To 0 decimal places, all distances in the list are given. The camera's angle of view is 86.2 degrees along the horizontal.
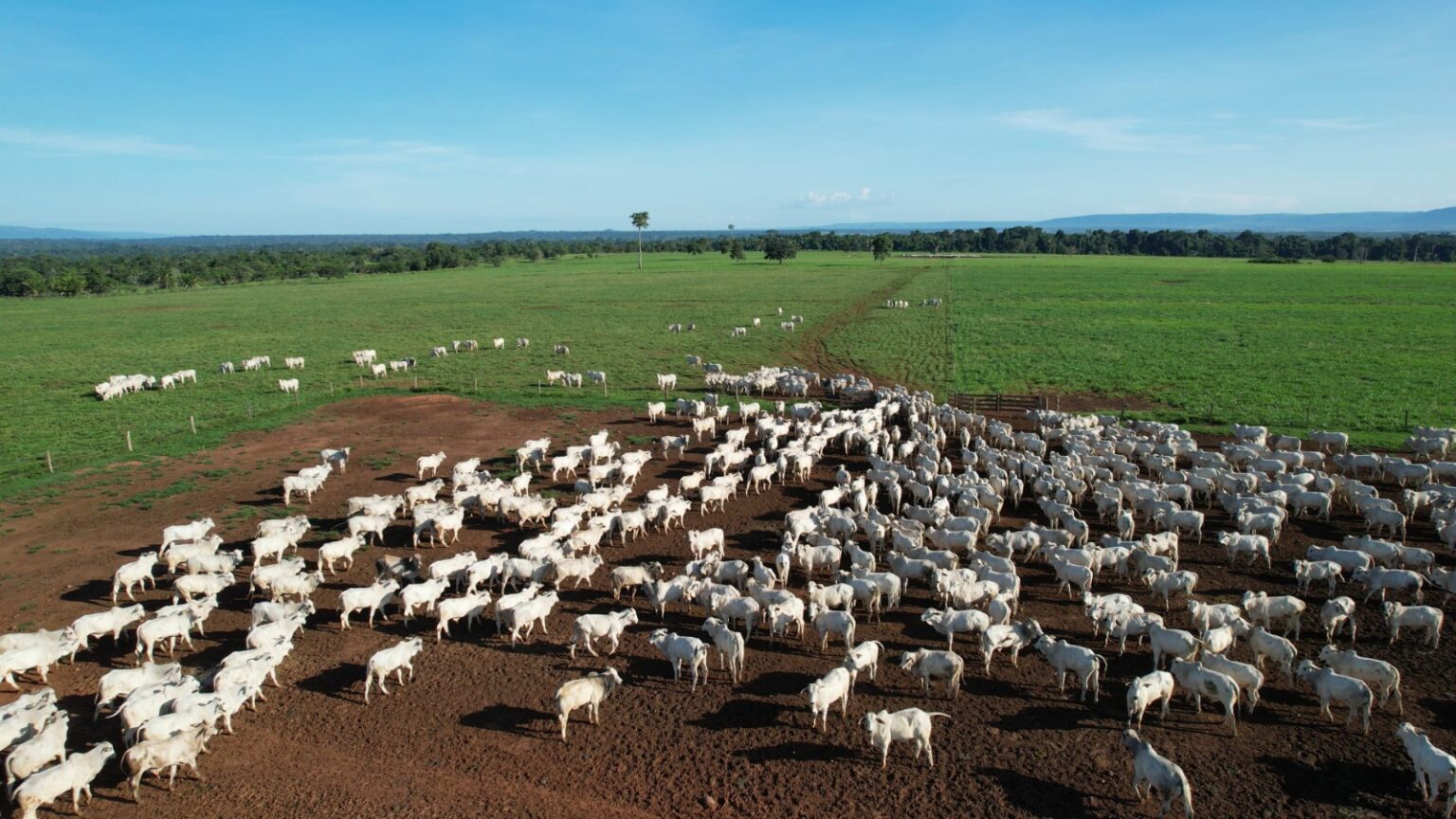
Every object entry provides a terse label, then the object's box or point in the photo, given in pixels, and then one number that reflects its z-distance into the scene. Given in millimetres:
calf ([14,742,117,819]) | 11070
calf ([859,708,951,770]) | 12555
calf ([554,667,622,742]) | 13461
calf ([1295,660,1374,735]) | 13156
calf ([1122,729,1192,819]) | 11117
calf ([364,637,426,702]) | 14750
